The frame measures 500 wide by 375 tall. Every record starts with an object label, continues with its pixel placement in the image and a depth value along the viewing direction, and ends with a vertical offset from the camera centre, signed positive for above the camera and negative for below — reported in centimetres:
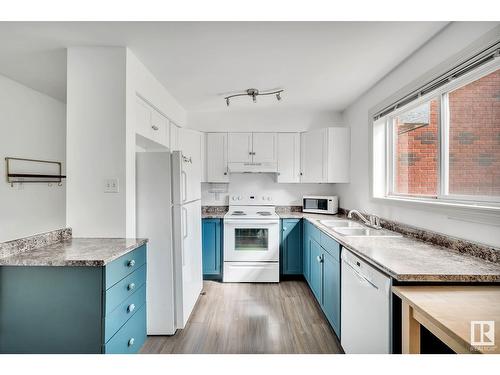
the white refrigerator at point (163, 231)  212 -38
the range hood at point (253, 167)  355 +28
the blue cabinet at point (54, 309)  140 -69
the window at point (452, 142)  150 +33
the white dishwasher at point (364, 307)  130 -73
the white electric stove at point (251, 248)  330 -82
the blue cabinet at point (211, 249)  335 -83
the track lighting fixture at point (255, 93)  282 +109
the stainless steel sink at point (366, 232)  216 -42
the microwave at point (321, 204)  354 -25
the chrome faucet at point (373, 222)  246 -35
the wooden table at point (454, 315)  82 -49
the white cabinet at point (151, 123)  227 +65
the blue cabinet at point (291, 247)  338 -82
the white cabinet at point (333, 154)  340 +45
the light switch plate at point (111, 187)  197 +0
